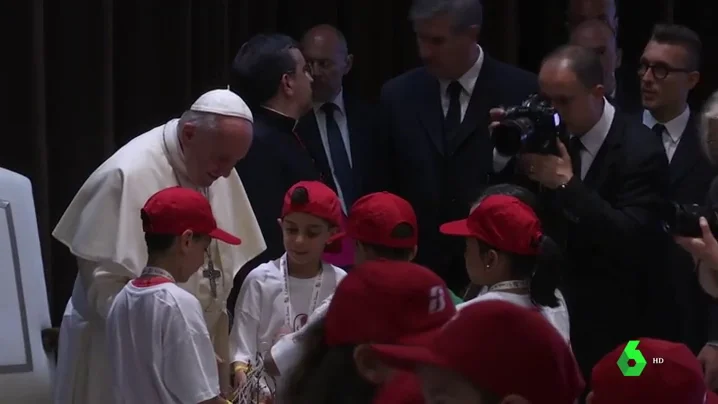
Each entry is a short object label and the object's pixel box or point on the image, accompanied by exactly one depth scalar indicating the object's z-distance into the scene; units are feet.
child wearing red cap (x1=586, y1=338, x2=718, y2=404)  11.25
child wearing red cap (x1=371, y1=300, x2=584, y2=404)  9.95
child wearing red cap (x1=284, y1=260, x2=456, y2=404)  11.54
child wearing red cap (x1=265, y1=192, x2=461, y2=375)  19.10
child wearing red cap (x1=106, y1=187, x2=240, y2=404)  17.12
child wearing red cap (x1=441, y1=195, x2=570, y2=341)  17.62
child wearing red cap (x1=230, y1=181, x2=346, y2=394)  19.81
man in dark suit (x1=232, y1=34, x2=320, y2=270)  22.76
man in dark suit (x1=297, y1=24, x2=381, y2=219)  25.38
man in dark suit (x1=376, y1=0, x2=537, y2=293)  22.56
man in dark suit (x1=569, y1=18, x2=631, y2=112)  25.25
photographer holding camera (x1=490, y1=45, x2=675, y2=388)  19.81
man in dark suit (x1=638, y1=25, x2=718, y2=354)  21.17
